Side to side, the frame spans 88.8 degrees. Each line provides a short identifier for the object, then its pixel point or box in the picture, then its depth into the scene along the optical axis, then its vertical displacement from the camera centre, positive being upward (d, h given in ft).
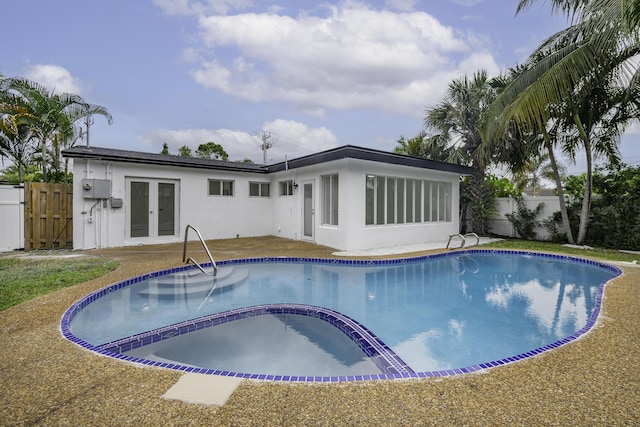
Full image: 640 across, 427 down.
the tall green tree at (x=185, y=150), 101.96 +20.18
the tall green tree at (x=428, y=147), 44.91 +9.79
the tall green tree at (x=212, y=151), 102.93 +20.14
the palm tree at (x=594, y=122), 31.83 +9.60
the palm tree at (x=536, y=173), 41.12 +7.54
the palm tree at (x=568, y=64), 24.11 +12.42
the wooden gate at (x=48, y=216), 30.50 -0.20
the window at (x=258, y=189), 42.57 +3.36
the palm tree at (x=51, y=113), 35.22 +11.44
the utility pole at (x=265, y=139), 63.77 +14.76
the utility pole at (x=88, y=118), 37.60 +11.29
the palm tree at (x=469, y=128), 40.91 +11.47
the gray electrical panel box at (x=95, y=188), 30.91 +2.47
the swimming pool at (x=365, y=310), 12.21 -4.95
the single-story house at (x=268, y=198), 31.68 +1.80
